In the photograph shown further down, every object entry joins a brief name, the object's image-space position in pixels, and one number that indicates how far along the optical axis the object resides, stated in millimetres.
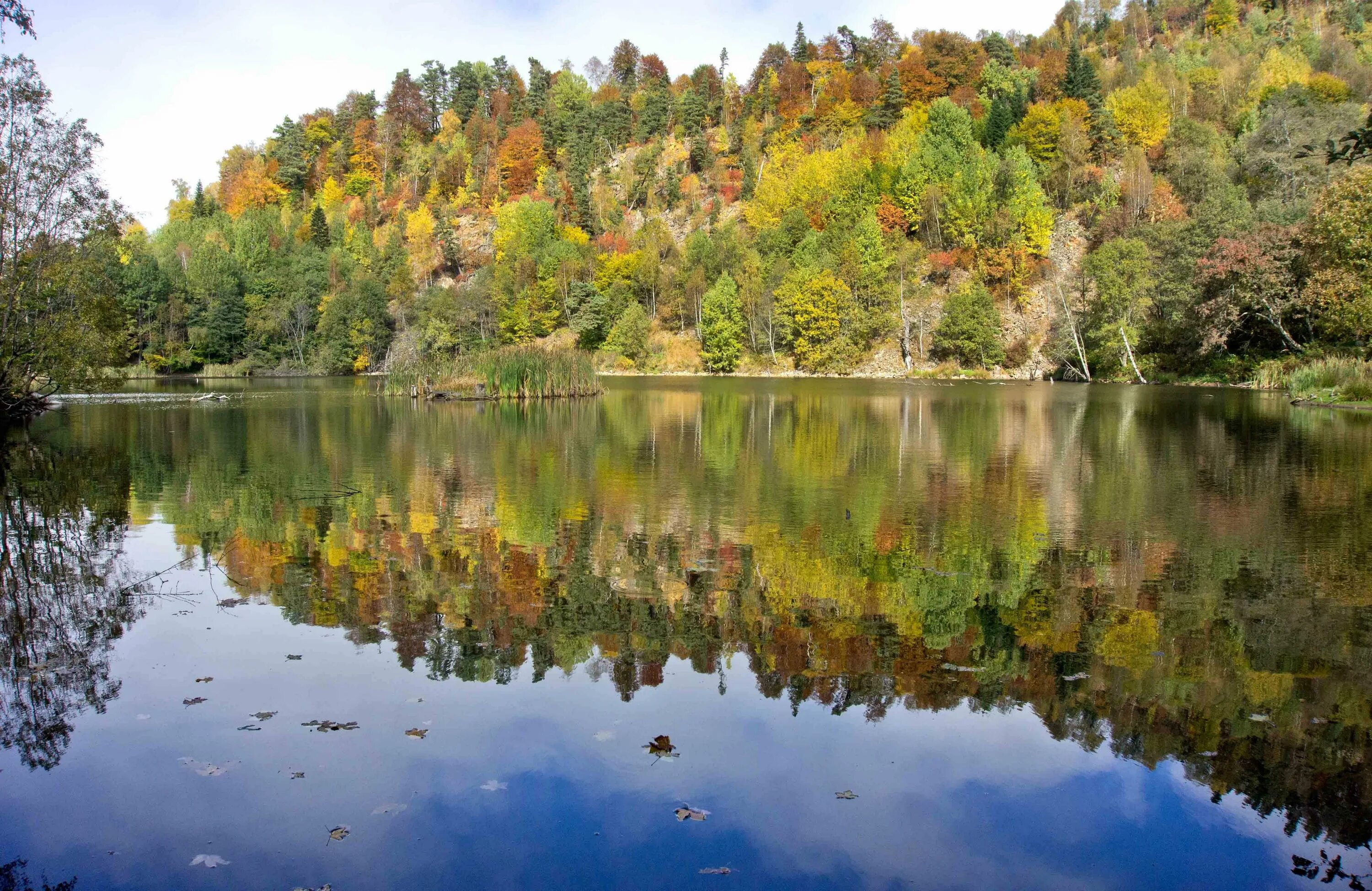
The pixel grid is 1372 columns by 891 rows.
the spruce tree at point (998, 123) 98188
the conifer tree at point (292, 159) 150000
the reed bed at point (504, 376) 43656
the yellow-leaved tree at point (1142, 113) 94625
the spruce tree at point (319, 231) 120188
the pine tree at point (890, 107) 114062
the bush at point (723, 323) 86562
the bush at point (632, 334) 91500
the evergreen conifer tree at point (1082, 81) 96812
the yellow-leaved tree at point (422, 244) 118188
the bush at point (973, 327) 76938
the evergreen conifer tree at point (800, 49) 143000
